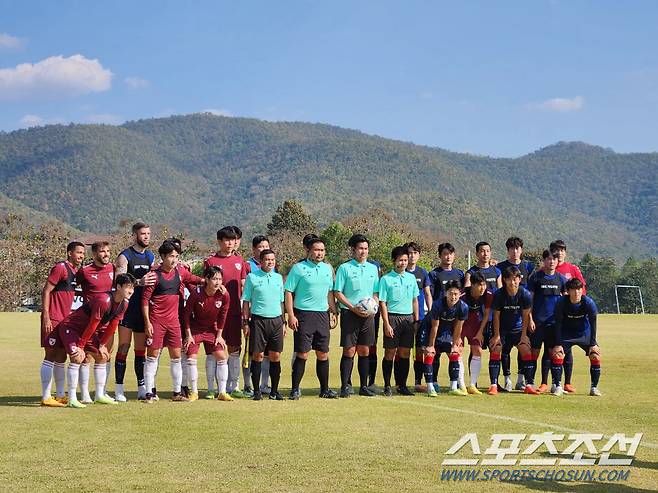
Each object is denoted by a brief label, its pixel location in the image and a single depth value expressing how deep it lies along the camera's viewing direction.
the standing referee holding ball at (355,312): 11.52
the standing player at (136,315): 10.91
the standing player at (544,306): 12.20
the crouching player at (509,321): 12.06
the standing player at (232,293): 11.44
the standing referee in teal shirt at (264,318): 11.10
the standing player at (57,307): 10.44
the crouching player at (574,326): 11.80
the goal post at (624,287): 59.47
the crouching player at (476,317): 12.11
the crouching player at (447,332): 11.69
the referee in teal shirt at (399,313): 11.76
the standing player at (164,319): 10.79
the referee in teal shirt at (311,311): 11.23
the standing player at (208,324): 10.98
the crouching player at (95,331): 10.39
